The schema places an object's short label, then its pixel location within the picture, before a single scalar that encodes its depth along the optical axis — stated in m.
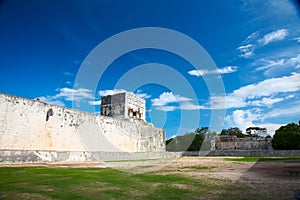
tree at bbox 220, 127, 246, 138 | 59.19
